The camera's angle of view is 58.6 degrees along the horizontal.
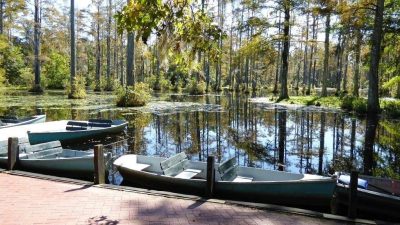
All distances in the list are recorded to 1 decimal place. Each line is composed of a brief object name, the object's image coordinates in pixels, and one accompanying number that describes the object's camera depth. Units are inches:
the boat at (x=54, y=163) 360.2
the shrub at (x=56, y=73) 2106.3
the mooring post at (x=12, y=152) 338.3
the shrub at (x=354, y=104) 892.0
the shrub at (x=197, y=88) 1904.5
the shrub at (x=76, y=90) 1289.4
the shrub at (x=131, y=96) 1030.4
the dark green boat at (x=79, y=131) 509.7
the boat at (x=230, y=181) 281.1
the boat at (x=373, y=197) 255.1
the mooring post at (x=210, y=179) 278.5
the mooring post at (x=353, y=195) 236.3
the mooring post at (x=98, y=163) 296.2
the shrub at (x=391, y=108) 818.8
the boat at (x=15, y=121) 571.6
